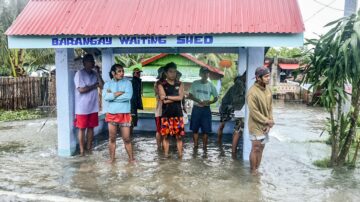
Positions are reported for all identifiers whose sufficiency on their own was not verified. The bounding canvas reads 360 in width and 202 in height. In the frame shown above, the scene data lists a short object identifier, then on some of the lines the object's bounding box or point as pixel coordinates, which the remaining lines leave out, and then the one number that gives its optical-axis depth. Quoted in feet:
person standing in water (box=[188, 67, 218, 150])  26.33
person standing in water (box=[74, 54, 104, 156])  24.25
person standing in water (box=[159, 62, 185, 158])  23.39
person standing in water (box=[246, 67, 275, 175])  19.75
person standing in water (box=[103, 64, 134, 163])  22.54
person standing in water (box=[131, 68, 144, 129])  29.96
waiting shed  20.81
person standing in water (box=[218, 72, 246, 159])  24.53
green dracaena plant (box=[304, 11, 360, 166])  19.75
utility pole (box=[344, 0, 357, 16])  25.77
